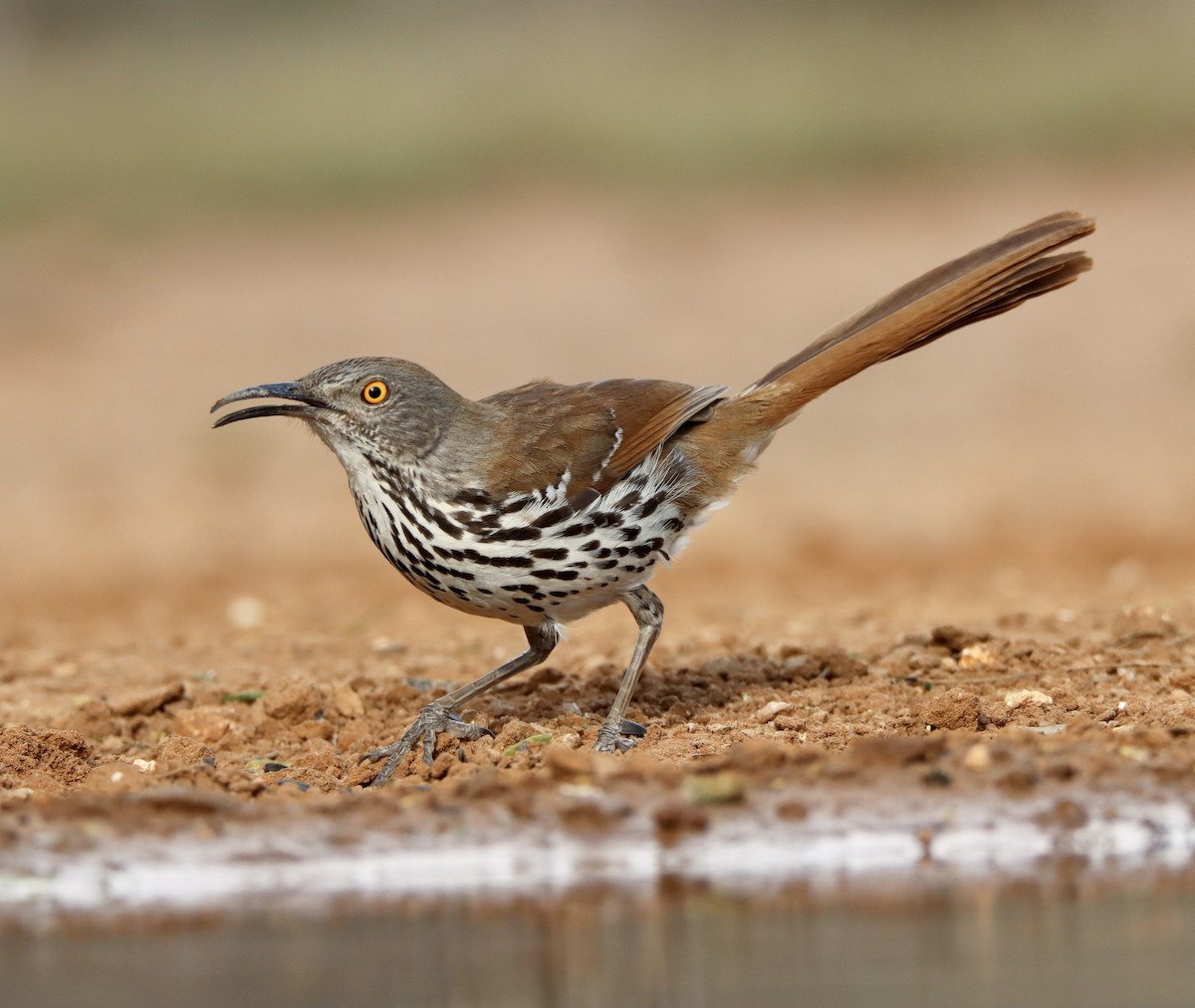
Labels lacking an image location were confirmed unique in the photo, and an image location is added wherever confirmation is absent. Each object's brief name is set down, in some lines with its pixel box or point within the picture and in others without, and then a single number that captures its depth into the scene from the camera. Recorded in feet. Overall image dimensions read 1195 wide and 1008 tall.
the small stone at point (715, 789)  26.84
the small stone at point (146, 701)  37.63
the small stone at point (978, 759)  27.07
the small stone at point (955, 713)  32.19
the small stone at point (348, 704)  37.24
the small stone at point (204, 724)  35.68
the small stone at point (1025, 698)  33.32
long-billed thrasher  32.73
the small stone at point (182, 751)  33.47
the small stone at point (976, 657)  37.73
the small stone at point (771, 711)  33.91
